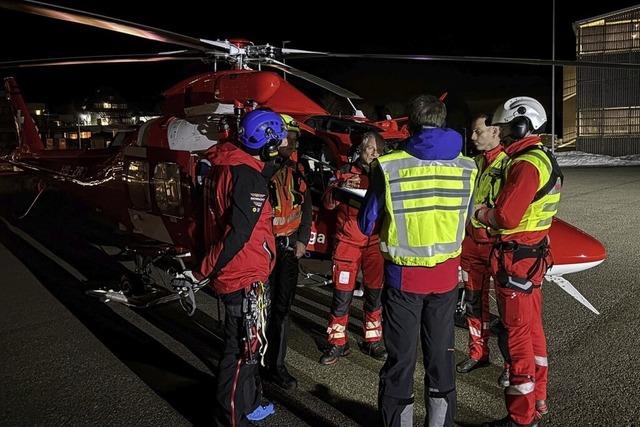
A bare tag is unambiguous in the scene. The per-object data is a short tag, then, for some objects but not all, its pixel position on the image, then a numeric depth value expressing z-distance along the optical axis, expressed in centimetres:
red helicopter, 489
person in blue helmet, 292
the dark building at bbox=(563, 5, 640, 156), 2708
